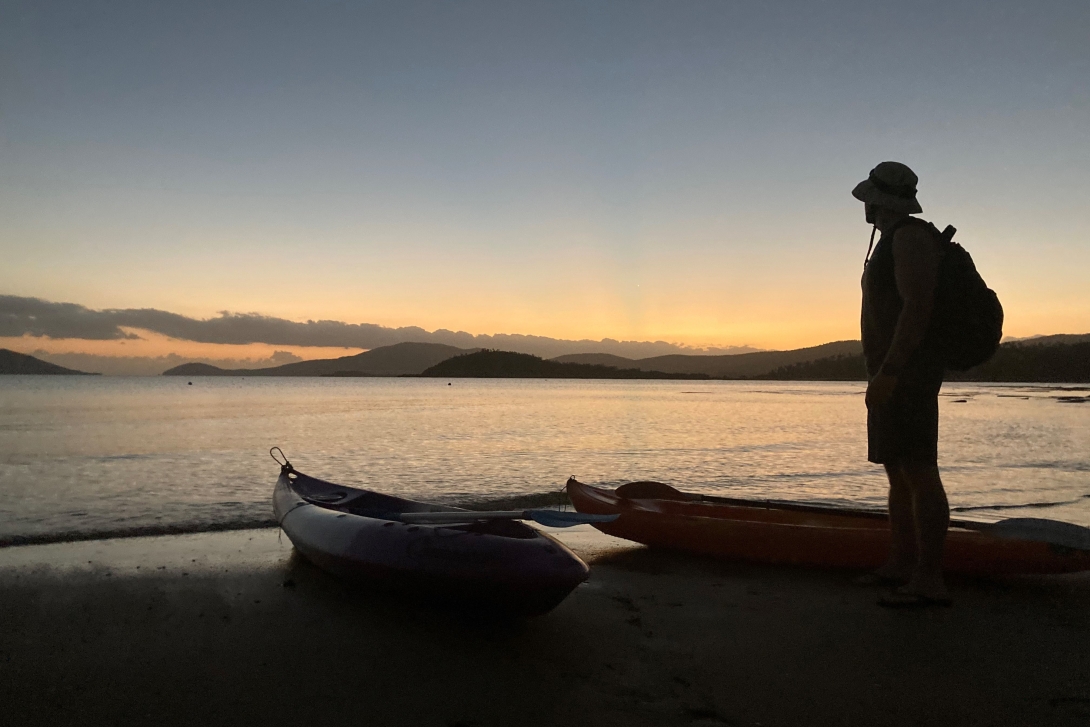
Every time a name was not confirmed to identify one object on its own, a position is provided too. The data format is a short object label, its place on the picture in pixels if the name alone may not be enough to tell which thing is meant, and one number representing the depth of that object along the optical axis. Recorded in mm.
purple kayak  3295
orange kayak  4281
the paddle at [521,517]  3879
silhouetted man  3510
